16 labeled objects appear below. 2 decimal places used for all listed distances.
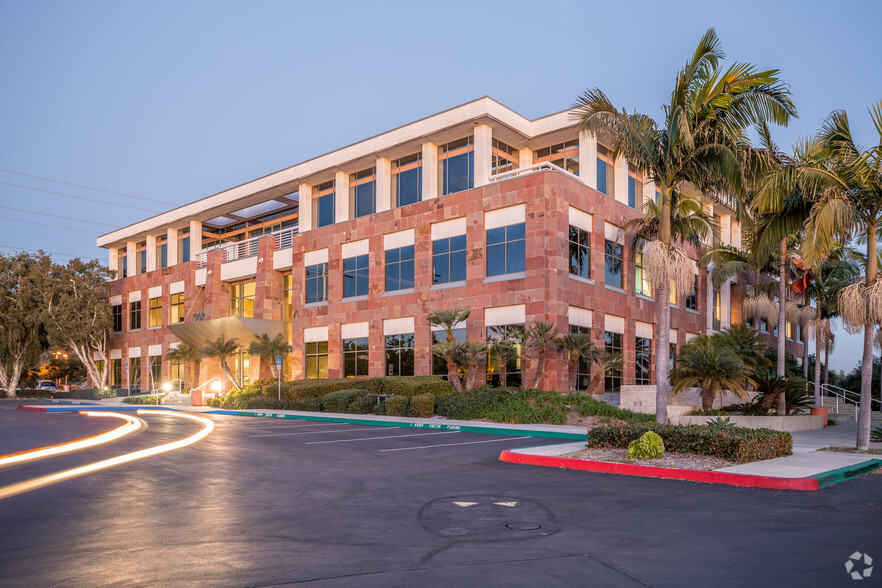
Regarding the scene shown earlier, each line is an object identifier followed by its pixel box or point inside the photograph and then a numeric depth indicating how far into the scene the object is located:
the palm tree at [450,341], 28.89
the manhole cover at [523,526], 7.62
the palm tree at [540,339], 28.23
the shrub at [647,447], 12.91
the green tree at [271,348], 39.31
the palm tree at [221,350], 41.56
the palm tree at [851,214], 16.17
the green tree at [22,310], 55.53
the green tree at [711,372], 23.95
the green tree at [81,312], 54.69
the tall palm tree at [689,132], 18.47
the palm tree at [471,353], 28.75
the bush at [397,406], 28.09
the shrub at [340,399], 31.02
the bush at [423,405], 27.03
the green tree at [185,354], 45.78
